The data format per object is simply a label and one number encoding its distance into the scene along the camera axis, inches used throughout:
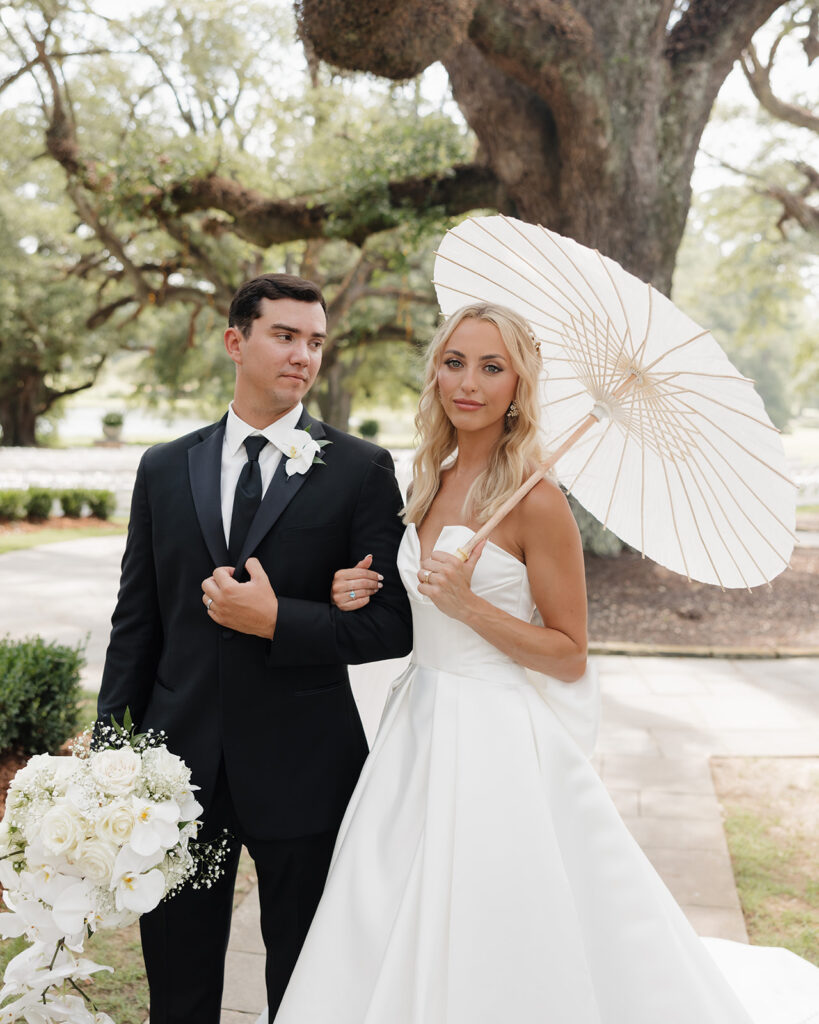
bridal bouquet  77.5
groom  93.0
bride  86.8
